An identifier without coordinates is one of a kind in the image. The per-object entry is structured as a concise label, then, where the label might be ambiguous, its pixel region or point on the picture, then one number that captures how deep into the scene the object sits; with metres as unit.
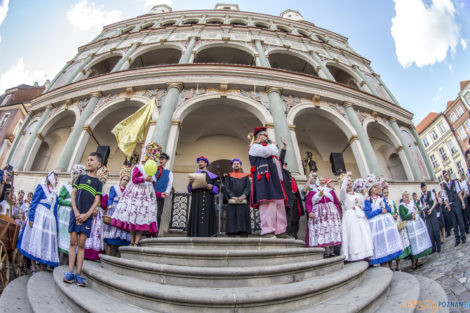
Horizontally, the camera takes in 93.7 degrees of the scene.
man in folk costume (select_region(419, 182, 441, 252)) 5.03
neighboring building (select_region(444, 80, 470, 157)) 27.84
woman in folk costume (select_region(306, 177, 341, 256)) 4.38
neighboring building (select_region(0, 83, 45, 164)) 20.77
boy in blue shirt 2.57
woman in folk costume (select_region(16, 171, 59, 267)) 3.40
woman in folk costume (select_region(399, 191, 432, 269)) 4.53
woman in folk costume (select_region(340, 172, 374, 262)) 4.02
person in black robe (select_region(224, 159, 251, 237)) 4.40
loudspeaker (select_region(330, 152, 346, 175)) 9.64
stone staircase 1.90
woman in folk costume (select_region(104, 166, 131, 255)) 4.20
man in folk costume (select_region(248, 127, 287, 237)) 3.82
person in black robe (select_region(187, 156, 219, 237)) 4.41
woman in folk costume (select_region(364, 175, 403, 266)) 4.00
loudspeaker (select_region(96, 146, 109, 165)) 8.51
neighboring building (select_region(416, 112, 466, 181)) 28.73
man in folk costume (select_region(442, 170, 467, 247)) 4.79
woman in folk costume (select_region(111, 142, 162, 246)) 3.78
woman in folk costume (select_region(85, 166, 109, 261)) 3.98
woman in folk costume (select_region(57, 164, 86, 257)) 3.85
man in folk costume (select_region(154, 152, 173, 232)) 4.80
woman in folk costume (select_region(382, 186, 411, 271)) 4.54
